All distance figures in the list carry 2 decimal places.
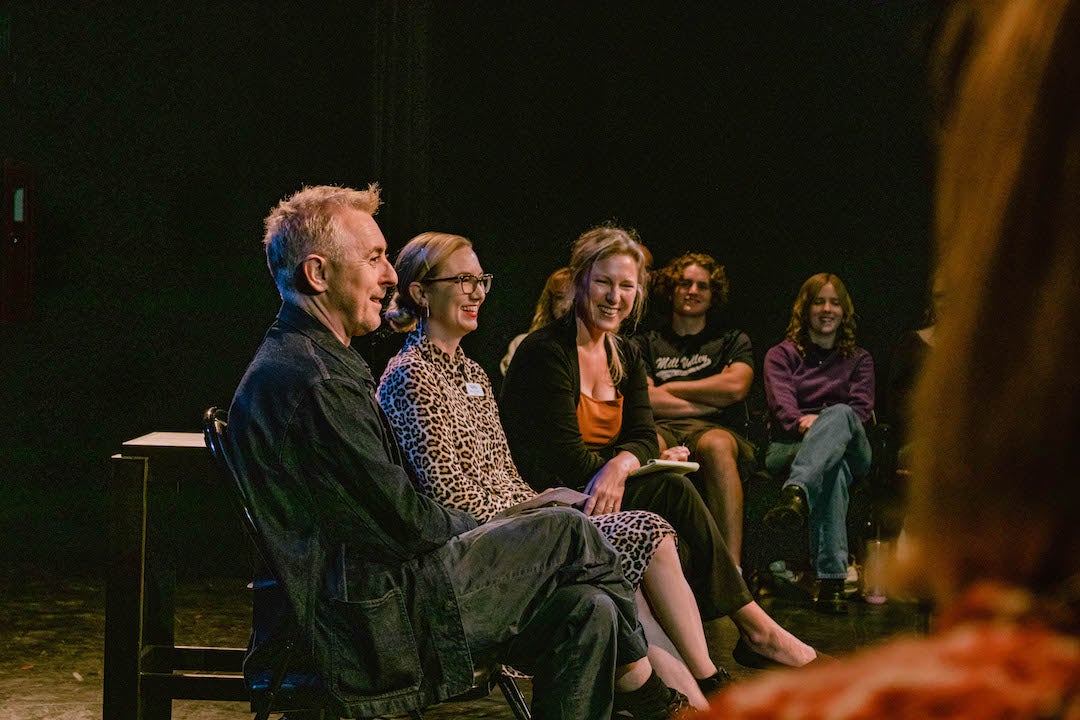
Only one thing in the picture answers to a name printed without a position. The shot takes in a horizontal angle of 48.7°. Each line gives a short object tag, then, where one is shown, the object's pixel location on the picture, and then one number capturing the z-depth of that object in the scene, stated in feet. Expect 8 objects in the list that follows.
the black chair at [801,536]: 17.22
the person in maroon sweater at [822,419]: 16.51
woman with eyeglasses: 9.45
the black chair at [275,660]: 7.42
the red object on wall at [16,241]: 20.94
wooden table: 8.65
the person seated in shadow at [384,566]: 7.22
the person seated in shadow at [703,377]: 16.80
